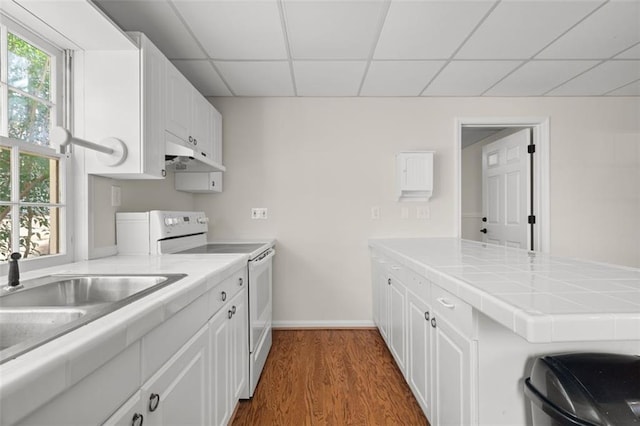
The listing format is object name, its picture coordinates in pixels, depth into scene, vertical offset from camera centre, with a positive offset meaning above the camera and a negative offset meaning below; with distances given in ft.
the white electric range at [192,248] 5.80 -0.75
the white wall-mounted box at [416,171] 8.89 +1.23
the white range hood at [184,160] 5.85 +1.20
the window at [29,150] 4.07 +0.95
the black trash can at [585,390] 2.40 -1.53
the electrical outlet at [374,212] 9.36 +0.02
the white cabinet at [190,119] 6.15 +2.29
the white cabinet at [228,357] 4.09 -2.25
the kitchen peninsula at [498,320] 2.41 -1.01
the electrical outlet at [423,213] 9.38 -0.02
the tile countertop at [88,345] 1.46 -0.80
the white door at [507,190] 9.73 +0.77
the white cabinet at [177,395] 2.39 -1.70
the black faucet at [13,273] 3.17 -0.62
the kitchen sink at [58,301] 2.15 -0.89
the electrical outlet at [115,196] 5.77 +0.37
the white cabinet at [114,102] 5.11 +1.93
